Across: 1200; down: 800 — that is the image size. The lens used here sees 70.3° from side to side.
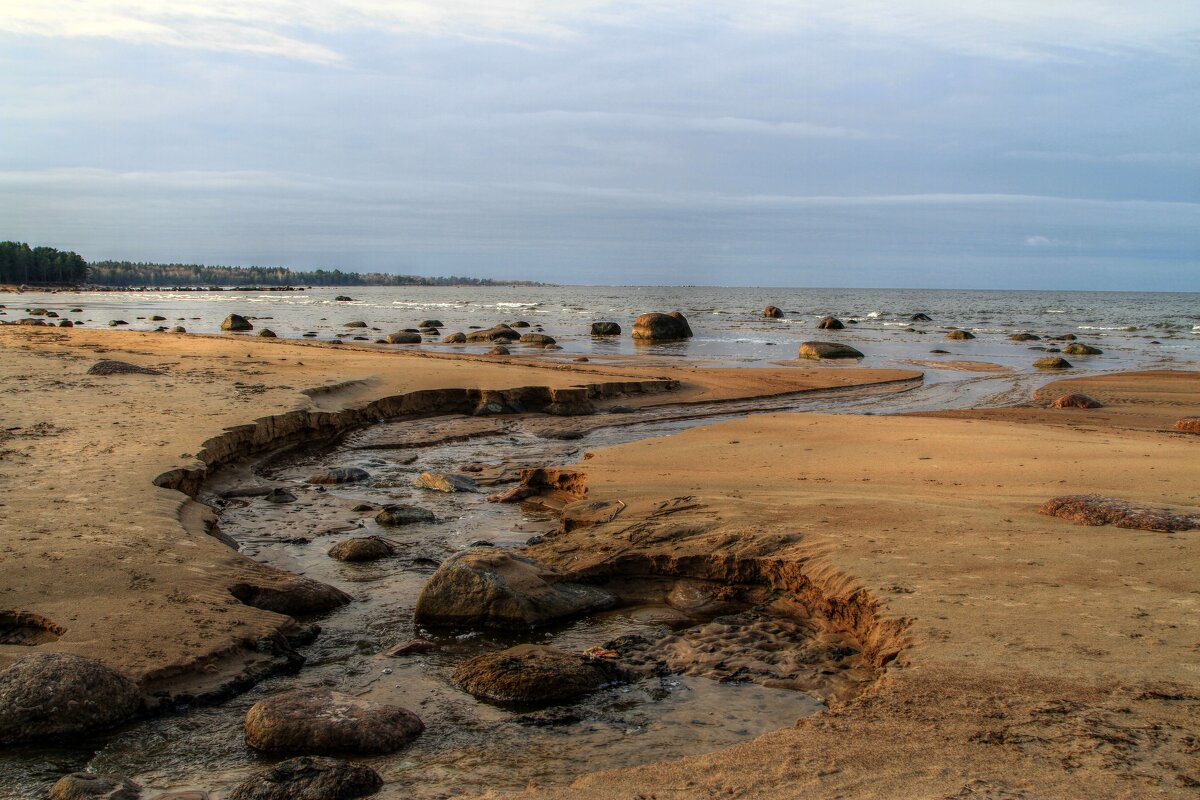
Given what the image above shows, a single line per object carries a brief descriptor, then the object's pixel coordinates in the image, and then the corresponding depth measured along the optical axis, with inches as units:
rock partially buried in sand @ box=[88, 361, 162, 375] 542.6
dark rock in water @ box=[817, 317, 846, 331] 1662.2
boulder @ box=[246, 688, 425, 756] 155.9
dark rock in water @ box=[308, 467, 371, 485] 377.7
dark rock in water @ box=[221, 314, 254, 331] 1390.9
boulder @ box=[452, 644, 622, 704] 180.1
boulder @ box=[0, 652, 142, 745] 154.6
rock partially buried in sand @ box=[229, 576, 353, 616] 220.2
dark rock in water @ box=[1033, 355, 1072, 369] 912.9
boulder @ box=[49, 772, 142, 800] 136.0
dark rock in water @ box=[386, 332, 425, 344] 1208.8
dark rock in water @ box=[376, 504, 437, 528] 313.0
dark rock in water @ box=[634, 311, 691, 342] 1300.4
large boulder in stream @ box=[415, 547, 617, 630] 222.1
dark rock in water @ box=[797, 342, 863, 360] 1009.5
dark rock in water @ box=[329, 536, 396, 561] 272.8
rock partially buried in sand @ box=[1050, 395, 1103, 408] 606.5
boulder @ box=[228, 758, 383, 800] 137.7
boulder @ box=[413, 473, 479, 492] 366.0
